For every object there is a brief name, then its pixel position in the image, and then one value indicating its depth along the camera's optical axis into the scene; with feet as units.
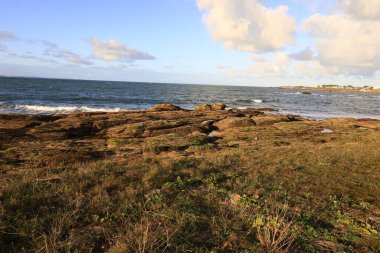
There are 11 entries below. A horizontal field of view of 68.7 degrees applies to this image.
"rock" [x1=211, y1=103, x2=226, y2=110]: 154.14
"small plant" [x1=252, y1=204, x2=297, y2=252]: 16.53
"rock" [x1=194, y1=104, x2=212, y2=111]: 151.11
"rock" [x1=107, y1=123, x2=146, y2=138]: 71.92
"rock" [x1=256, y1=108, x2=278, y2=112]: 176.55
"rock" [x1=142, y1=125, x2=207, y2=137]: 73.34
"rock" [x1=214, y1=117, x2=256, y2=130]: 87.04
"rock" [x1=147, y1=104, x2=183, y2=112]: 130.06
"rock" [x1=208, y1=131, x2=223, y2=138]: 71.83
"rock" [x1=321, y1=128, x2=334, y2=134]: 79.86
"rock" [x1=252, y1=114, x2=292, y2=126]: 96.02
